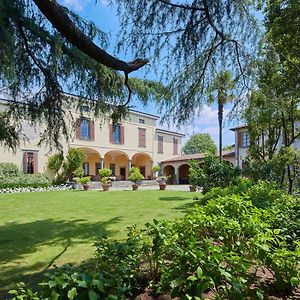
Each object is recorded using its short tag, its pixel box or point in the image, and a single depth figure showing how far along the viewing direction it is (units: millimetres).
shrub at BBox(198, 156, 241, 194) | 10317
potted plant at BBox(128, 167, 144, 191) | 23219
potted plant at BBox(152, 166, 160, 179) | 34156
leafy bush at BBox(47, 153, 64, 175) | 24575
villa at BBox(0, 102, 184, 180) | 24906
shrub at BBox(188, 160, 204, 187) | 11078
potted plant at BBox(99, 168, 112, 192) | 21016
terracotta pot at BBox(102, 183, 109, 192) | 20953
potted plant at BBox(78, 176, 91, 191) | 21834
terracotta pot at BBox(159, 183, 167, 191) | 21766
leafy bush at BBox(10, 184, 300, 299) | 1910
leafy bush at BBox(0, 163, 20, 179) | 21950
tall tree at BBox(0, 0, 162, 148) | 3871
